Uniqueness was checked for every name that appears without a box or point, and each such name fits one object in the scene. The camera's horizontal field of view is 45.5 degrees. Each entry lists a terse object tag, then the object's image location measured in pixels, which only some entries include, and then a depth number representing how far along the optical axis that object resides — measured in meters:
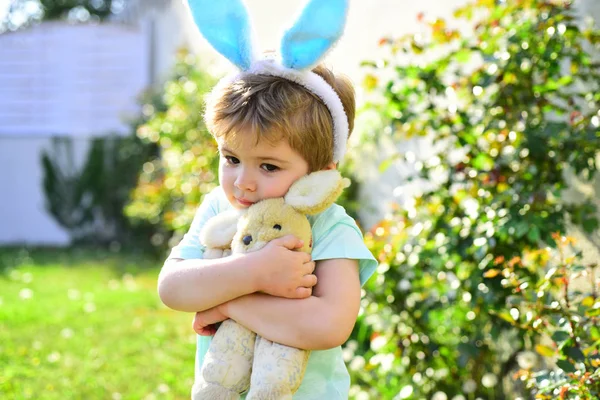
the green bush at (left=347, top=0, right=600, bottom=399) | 2.46
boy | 1.57
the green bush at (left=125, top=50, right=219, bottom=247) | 5.52
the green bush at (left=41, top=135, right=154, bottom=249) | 10.11
